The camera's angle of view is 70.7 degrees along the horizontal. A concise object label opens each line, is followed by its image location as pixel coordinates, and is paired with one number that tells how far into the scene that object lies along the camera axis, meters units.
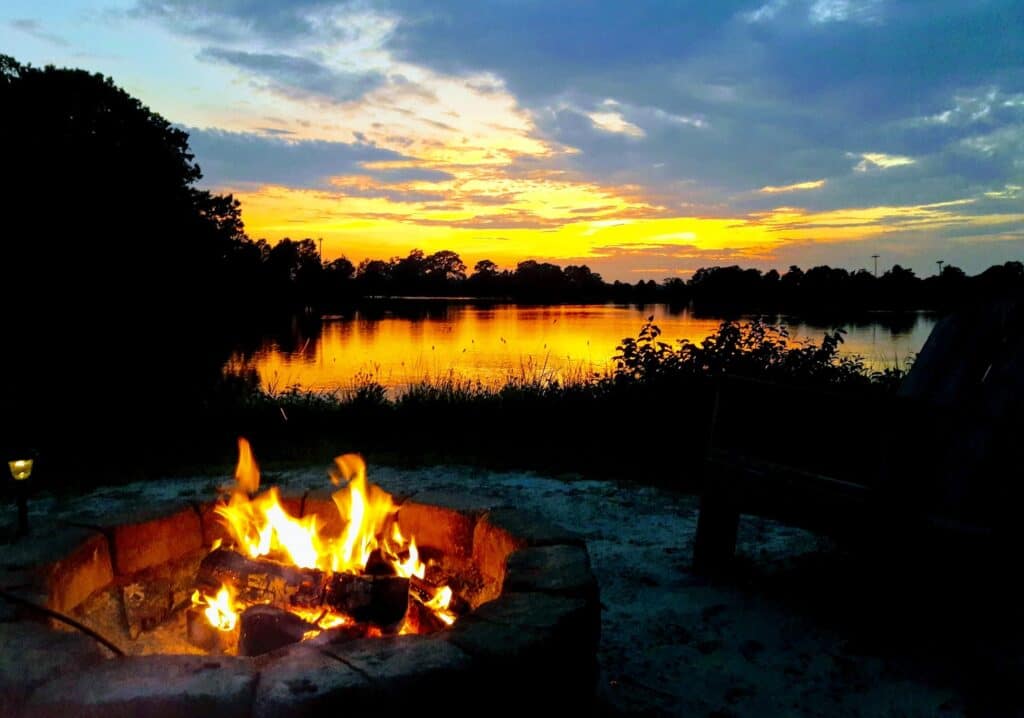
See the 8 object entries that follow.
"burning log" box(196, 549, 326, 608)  3.14
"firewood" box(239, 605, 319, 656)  2.88
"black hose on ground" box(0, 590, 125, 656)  2.42
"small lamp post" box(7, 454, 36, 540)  3.72
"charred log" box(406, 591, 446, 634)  3.21
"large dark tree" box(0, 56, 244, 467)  17.88
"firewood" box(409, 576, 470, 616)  3.35
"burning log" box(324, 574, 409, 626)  2.98
